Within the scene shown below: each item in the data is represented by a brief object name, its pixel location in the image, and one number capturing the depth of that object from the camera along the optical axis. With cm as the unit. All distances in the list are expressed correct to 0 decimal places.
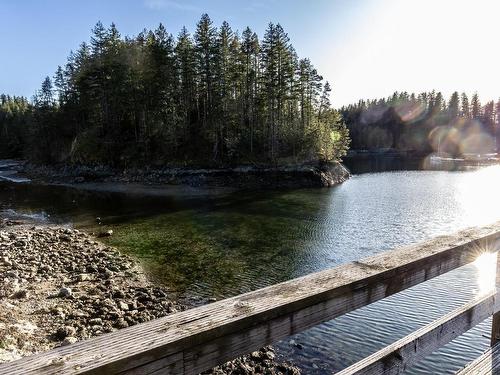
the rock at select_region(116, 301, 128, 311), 1123
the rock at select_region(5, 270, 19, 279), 1304
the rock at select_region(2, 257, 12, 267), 1424
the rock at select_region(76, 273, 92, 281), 1382
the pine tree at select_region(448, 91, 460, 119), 12975
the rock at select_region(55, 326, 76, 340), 906
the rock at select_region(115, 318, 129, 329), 1000
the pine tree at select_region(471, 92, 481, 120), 13477
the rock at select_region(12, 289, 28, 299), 1128
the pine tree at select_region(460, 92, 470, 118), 13375
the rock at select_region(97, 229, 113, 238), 2270
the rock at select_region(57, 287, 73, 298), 1187
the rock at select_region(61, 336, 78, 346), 851
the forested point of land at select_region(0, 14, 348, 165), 5512
